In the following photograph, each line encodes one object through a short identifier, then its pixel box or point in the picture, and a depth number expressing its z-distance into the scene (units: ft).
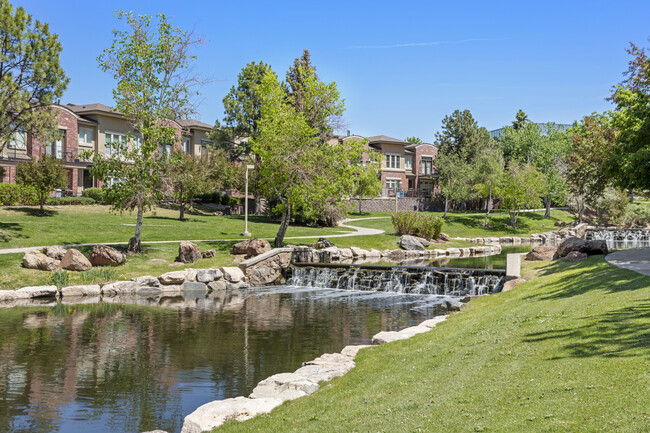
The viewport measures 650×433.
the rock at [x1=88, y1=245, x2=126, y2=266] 83.71
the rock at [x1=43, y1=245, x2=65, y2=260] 81.30
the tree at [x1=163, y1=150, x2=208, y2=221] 126.91
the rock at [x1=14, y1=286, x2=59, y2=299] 70.74
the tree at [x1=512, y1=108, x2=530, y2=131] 347.15
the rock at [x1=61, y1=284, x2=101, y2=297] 73.82
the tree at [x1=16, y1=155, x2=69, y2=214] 127.95
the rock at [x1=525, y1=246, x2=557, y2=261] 74.84
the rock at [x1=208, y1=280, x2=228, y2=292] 83.97
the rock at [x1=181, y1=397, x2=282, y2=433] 26.96
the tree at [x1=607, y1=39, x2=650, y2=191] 59.62
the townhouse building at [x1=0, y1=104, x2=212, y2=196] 166.50
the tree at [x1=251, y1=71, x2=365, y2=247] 106.01
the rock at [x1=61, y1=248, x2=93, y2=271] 79.25
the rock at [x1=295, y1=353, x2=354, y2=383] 34.32
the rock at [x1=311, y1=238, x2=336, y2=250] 111.33
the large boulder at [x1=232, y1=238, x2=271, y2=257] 96.32
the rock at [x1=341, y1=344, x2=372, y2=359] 40.71
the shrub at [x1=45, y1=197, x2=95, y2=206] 146.67
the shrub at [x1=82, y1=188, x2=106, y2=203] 157.16
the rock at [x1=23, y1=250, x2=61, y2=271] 77.71
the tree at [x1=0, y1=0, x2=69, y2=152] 99.14
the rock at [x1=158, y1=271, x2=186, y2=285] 81.51
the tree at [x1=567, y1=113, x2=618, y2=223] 90.79
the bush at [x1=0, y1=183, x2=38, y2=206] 134.62
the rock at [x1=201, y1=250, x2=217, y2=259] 93.75
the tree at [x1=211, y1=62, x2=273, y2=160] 187.01
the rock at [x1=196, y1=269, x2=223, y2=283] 84.28
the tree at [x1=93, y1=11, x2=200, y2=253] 92.79
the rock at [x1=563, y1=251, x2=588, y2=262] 67.00
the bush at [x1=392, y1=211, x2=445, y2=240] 139.33
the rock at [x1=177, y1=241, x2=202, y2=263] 90.21
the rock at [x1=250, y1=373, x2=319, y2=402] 31.27
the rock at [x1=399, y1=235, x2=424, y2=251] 126.41
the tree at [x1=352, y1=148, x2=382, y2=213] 198.86
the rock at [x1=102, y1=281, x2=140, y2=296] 76.18
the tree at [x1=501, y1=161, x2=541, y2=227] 188.55
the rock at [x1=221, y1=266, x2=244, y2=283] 86.84
